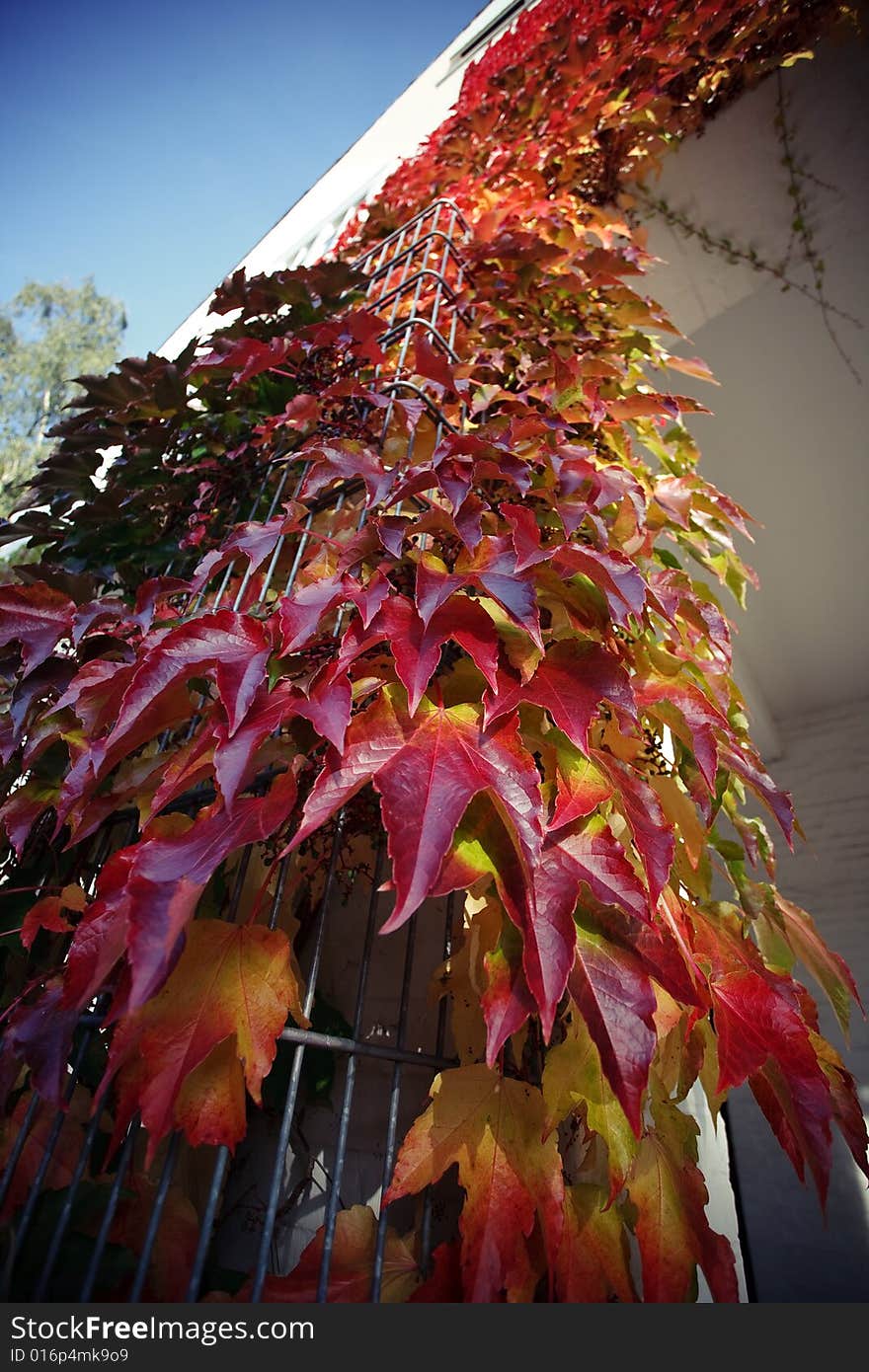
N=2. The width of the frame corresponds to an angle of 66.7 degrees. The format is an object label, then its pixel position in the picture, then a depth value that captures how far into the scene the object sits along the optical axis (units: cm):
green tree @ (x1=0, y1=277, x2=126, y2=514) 1159
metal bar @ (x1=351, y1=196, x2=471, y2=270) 153
